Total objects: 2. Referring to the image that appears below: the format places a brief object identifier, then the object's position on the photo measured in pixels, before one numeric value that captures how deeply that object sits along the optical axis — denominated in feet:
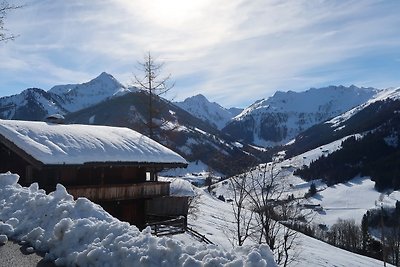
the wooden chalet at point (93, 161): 61.98
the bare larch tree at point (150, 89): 107.85
